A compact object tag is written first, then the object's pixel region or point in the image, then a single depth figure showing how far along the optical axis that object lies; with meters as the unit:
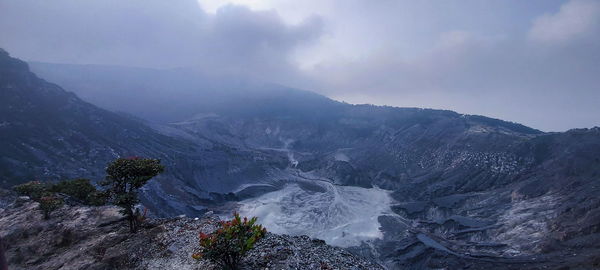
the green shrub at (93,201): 29.24
